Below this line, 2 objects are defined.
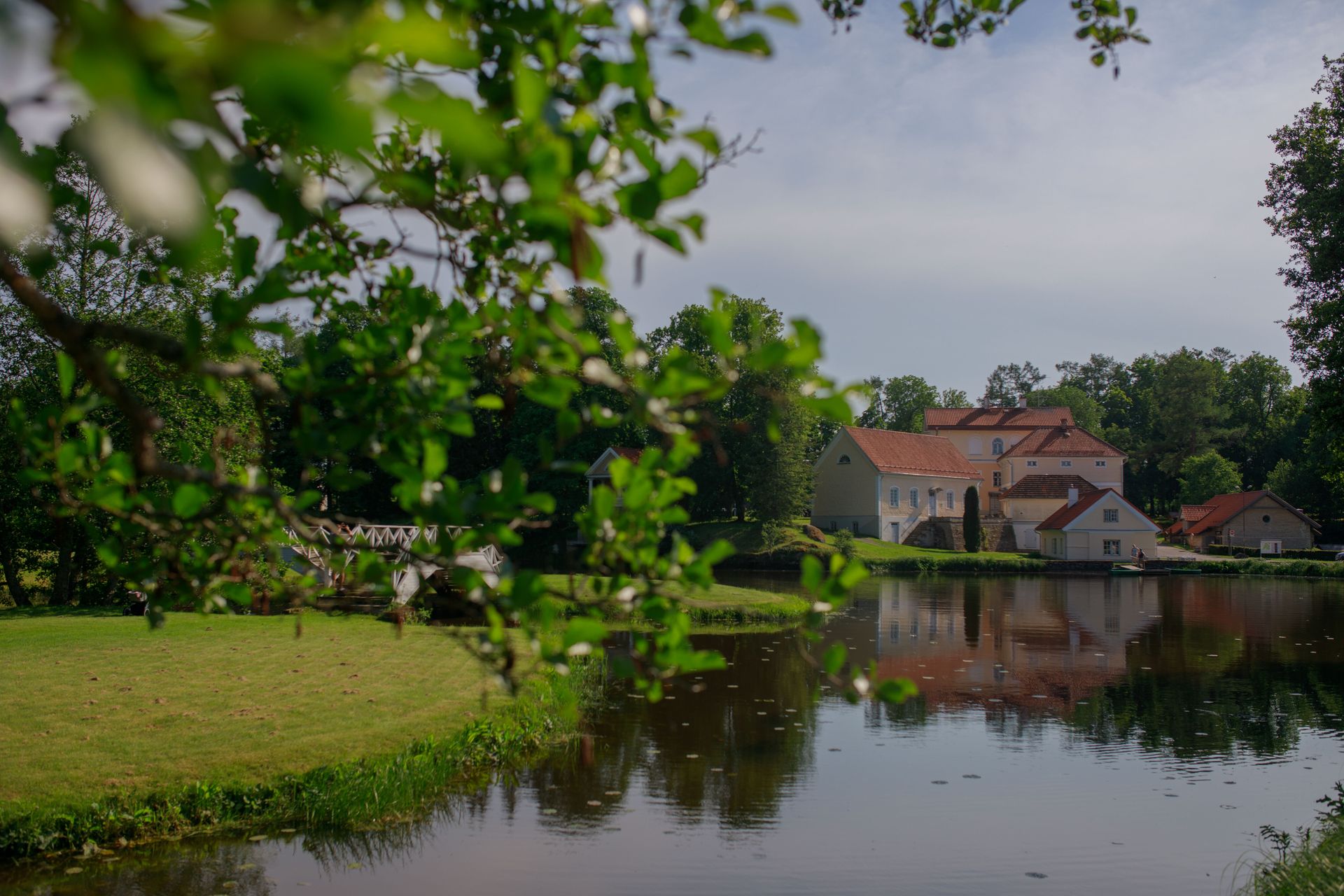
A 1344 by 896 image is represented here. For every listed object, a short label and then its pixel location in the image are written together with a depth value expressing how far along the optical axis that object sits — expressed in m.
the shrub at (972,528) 52.00
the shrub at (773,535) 44.88
